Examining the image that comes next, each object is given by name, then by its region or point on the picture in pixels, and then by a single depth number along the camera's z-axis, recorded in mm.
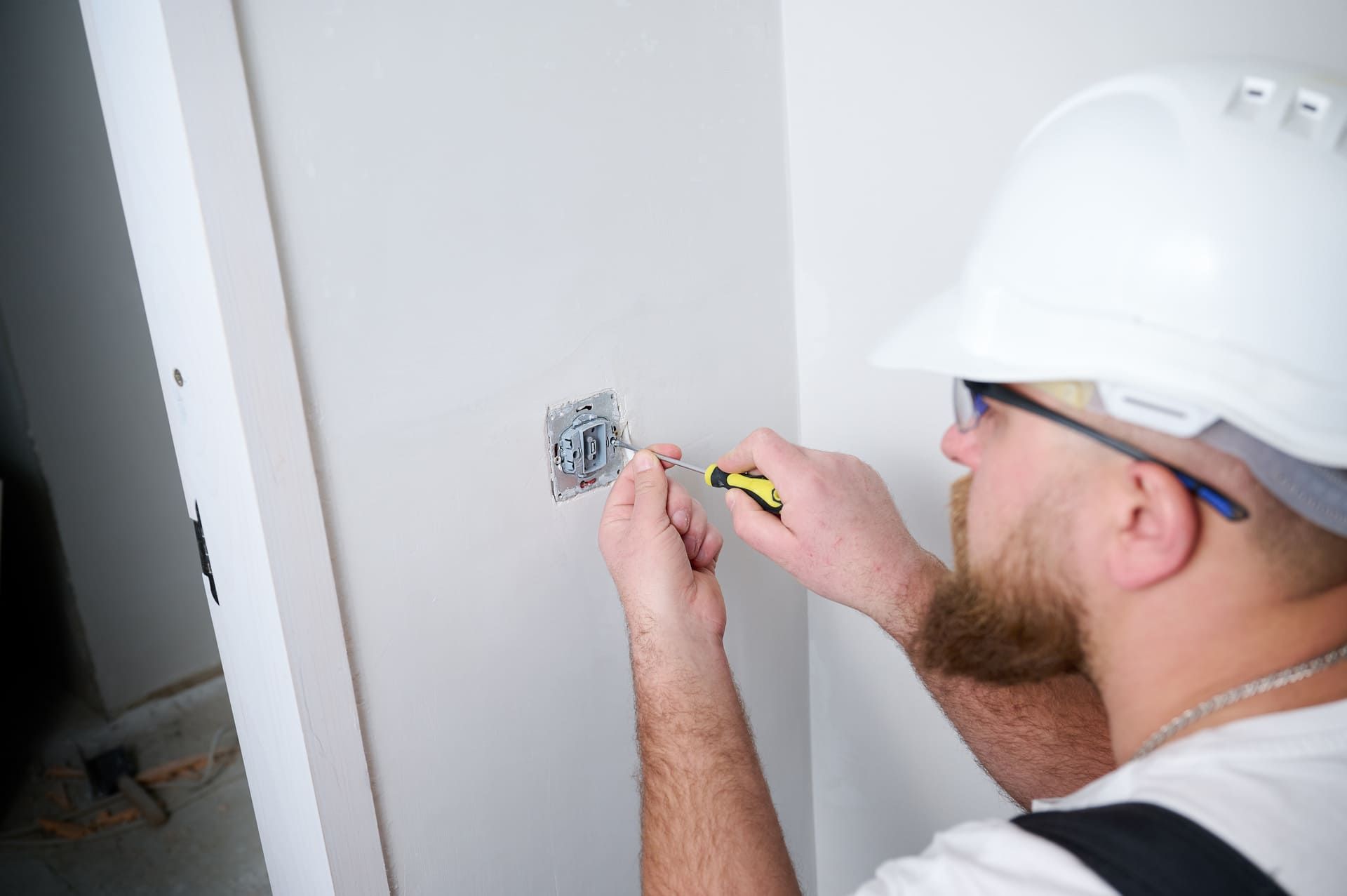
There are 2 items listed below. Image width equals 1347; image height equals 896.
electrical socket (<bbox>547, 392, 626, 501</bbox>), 971
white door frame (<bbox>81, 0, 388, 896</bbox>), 637
